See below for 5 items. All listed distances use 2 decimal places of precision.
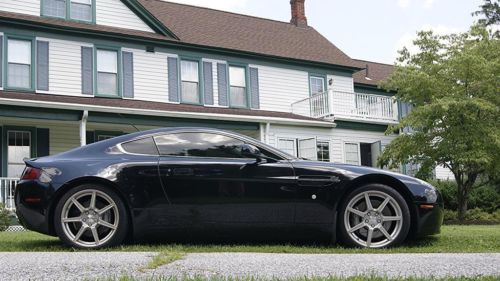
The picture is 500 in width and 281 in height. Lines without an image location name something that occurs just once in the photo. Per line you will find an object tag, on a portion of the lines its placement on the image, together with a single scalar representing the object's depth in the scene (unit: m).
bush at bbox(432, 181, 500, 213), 19.22
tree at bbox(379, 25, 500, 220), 15.39
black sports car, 5.30
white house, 15.56
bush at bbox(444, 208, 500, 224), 15.80
